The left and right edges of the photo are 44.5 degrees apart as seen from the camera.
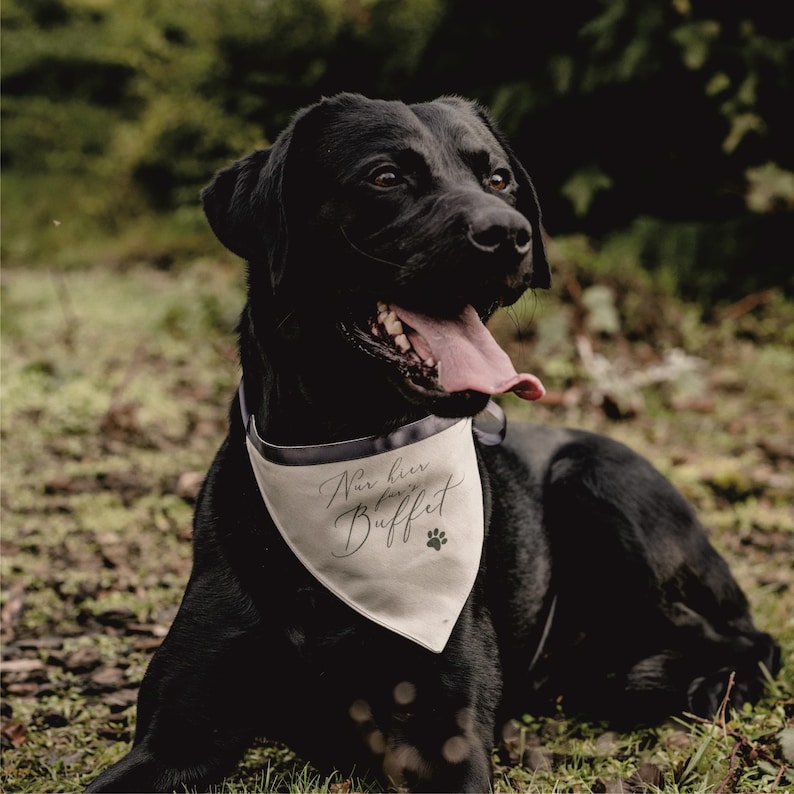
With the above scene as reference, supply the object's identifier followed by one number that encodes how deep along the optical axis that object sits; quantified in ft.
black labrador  8.08
